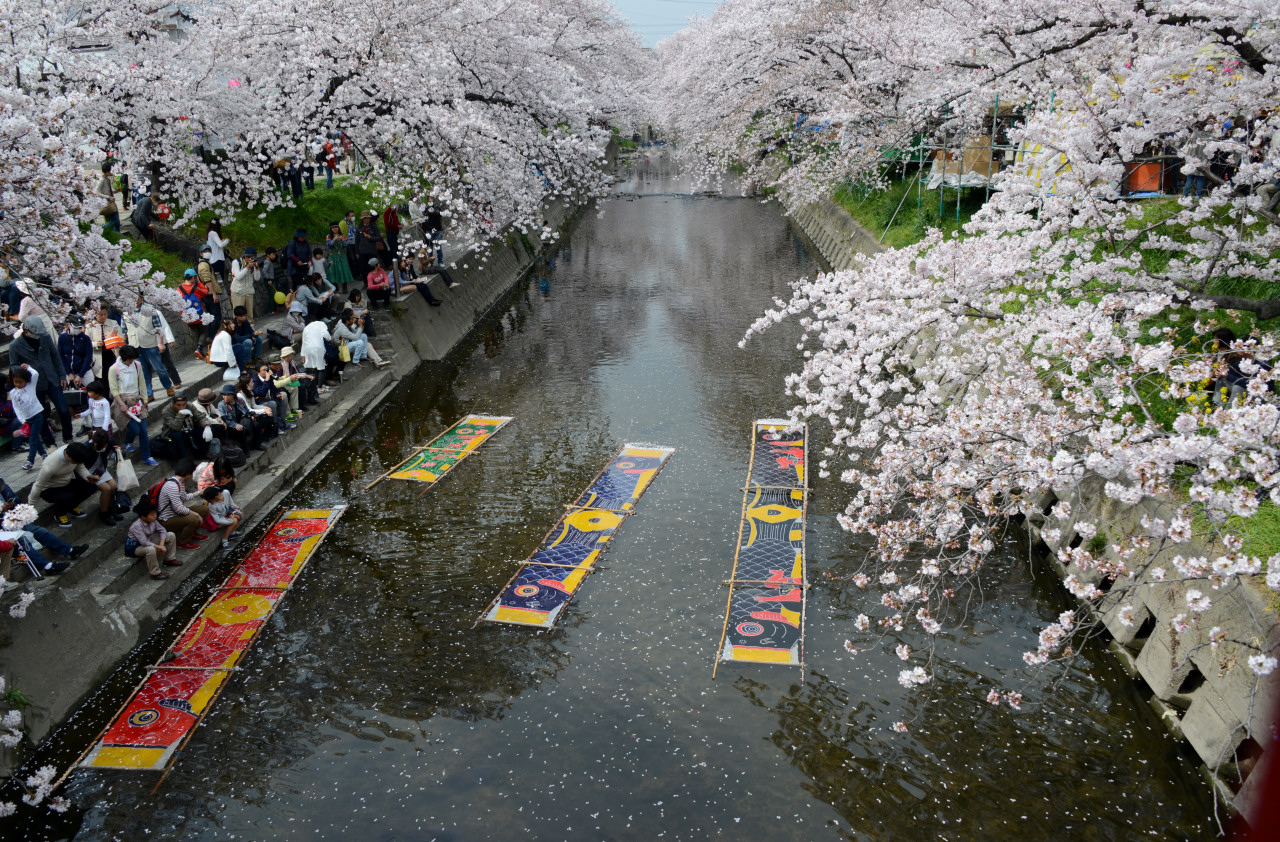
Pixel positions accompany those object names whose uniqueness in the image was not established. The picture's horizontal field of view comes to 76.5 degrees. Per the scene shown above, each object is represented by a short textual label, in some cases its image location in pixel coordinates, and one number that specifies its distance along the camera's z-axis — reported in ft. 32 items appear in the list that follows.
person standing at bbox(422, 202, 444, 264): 76.20
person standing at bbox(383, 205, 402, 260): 71.05
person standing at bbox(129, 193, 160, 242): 62.59
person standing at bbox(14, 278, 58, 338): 38.27
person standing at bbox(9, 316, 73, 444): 36.47
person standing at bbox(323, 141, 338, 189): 64.03
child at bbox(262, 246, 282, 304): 62.34
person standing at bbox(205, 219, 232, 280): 59.47
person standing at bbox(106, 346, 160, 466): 37.78
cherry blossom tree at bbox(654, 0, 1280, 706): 21.84
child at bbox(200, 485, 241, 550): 37.65
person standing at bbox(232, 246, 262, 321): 59.47
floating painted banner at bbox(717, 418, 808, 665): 31.42
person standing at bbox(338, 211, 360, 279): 68.90
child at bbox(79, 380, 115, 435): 35.29
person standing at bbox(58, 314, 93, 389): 40.19
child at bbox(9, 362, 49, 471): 34.42
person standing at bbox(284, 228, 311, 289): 62.59
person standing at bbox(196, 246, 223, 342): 54.70
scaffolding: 58.52
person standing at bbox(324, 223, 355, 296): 66.18
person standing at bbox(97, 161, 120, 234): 60.95
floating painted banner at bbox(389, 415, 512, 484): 46.85
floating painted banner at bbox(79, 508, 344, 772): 26.71
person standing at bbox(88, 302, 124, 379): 43.88
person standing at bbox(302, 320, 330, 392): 53.21
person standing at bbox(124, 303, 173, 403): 43.45
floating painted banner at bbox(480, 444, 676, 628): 33.99
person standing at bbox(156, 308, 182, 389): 45.05
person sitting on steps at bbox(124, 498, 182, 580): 33.86
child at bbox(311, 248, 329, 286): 62.59
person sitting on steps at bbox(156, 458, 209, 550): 35.42
